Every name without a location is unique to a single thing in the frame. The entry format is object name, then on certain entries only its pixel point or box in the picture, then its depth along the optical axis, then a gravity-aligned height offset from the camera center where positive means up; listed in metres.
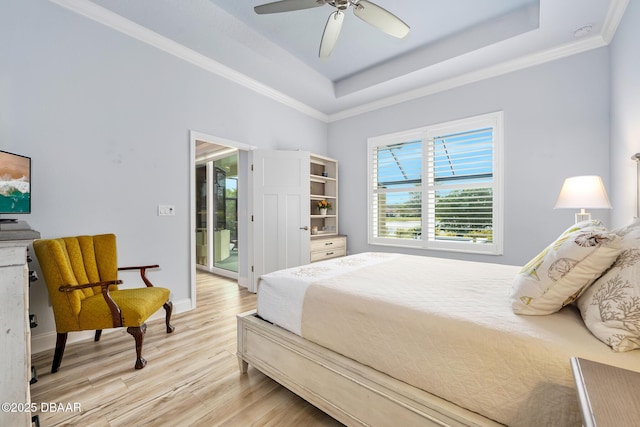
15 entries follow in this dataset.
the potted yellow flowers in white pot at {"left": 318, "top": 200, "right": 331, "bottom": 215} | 4.53 +0.09
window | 3.36 +0.34
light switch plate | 2.88 +0.02
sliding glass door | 5.05 -0.07
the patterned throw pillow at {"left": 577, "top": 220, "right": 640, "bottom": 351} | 0.87 -0.32
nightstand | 0.52 -0.40
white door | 3.76 +0.02
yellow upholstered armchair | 1.89 -0.66
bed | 0.93 -0.59
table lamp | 2.21 +0.14
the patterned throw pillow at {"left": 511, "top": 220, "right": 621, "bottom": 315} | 1.01 -0.24
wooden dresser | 1.13 -0.50
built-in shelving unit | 4.34 +0.11
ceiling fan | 1.97 +1.49
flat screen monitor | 1.74 +0.18
